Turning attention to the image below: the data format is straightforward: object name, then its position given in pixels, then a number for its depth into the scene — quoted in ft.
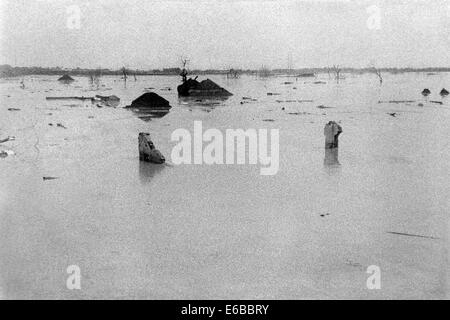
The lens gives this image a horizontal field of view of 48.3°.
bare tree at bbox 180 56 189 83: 171.34
